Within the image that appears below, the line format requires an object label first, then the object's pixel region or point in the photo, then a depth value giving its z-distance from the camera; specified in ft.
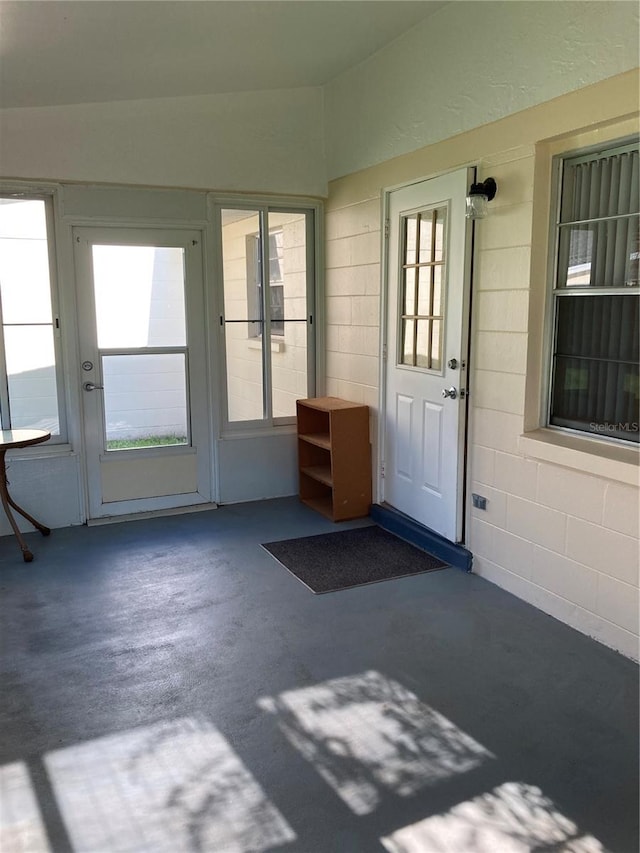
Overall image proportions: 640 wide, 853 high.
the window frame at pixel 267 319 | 15.61
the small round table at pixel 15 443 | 12.72
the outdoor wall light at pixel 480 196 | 11.09
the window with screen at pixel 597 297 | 9.36
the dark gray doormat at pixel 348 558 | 12.12
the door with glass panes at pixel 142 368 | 14.73
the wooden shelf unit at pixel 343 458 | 15.01
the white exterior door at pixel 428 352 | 12.17
